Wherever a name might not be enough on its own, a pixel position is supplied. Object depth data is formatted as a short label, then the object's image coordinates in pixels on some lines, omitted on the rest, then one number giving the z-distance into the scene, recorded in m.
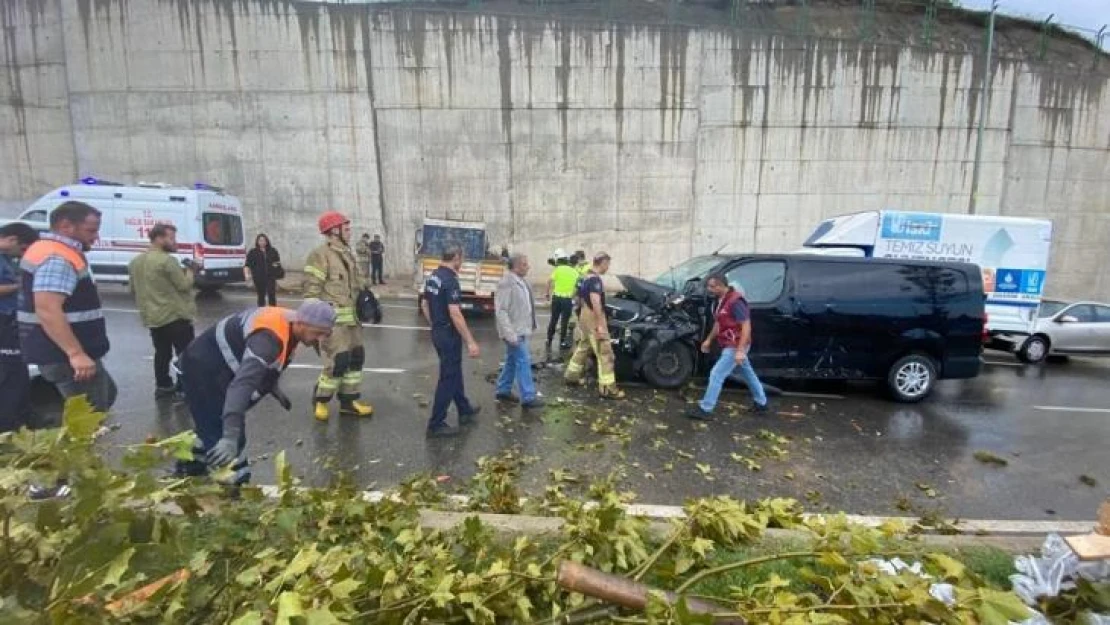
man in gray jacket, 5.75
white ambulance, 12.16
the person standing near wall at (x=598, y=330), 6.20
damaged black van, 6.54
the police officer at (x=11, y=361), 3.62
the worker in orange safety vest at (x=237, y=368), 3.09
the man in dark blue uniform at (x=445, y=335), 5.05
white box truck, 9.74
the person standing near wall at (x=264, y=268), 10.02
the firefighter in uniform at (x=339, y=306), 5.27
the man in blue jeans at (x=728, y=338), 5.64
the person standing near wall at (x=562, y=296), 8.52
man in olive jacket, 5.27
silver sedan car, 9.87
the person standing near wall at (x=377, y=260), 15.91
